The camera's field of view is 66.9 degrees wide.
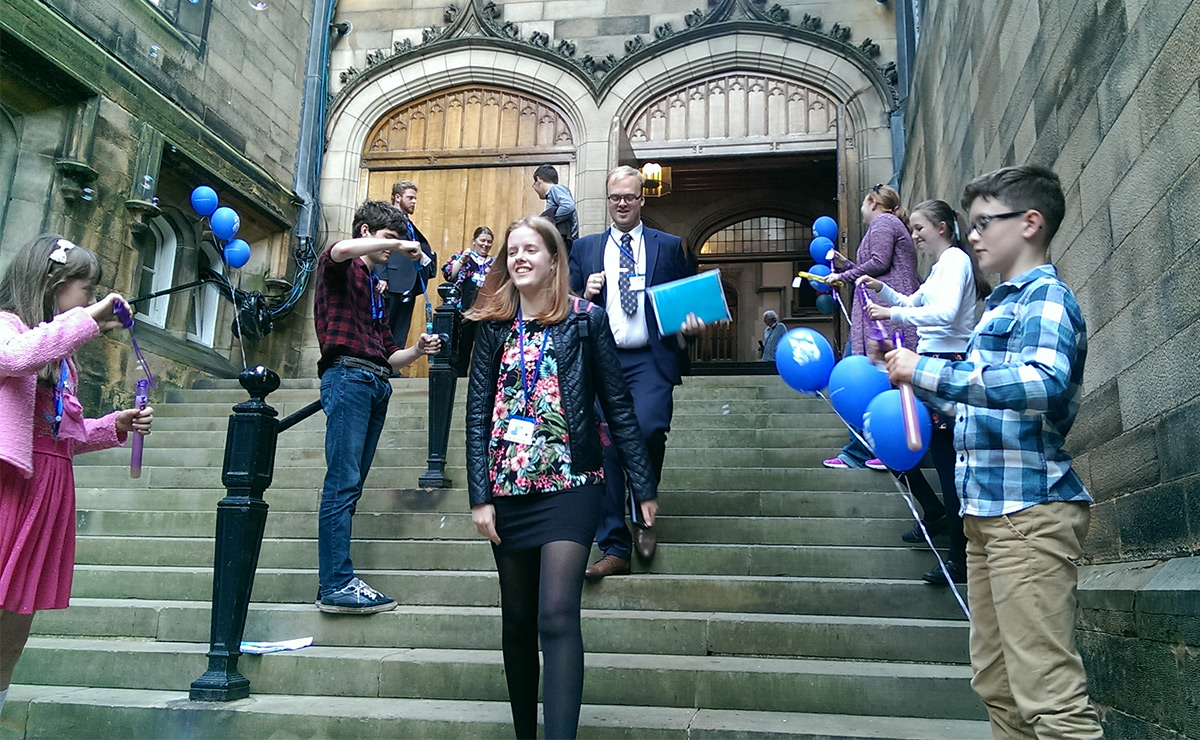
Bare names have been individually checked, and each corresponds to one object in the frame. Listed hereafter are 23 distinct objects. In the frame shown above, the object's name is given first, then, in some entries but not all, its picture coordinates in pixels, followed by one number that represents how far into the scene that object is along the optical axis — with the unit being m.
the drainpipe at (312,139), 10.51
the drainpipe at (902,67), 9.18
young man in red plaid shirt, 3.83
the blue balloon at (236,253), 8.02
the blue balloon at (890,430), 3.41
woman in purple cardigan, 5.04
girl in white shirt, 3.31
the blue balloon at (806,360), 4.10
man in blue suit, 4.00
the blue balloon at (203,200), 7.88
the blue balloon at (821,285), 4.90
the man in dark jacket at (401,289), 7.22
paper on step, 3.62
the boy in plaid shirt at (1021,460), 1.95
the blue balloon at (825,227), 6.48
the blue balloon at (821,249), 5.90
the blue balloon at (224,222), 7.85
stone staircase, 3.14
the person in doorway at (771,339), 11.83
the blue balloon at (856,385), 3.90
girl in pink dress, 2.55
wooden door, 10.79
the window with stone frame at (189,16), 8.80
